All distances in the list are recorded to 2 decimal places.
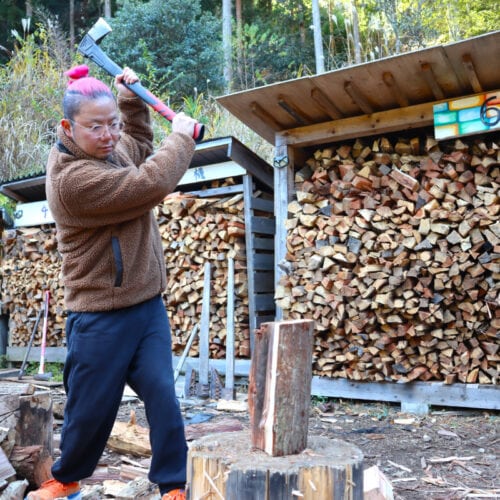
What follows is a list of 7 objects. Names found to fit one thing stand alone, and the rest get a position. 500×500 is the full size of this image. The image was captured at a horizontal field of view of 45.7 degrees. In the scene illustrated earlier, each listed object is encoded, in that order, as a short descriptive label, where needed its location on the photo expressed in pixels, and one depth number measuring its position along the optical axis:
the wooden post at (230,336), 5.64
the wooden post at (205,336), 5.80
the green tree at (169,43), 13.03
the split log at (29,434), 2.92
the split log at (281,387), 1.79
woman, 2.16
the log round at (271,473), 1.61
